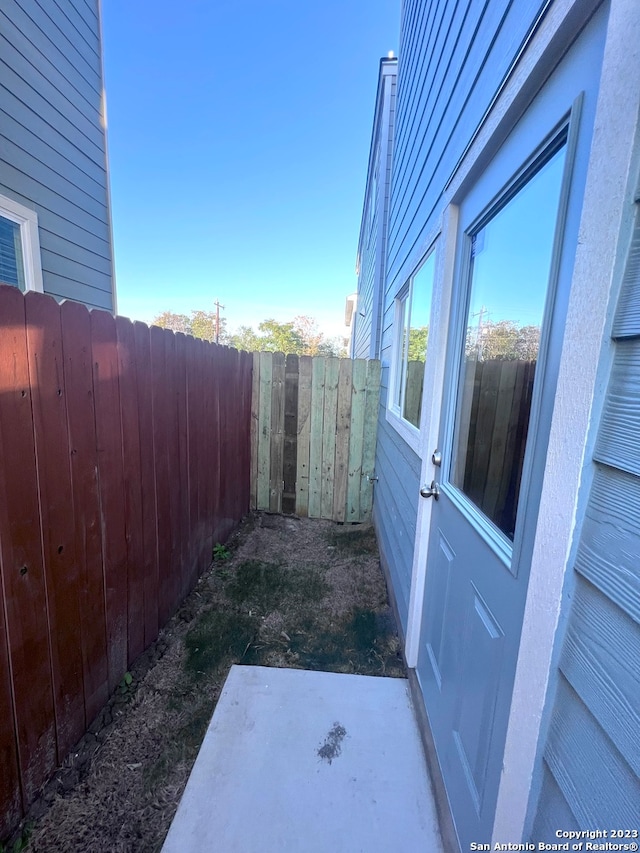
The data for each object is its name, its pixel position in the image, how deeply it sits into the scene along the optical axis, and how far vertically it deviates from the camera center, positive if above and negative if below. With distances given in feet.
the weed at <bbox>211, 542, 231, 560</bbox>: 9.90 -5.08
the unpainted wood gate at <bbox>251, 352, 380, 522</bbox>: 12.46 -2.21
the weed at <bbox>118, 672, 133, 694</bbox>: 5.73 -5.10
